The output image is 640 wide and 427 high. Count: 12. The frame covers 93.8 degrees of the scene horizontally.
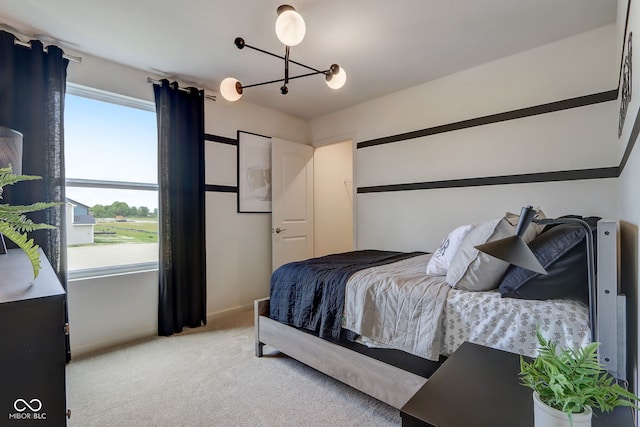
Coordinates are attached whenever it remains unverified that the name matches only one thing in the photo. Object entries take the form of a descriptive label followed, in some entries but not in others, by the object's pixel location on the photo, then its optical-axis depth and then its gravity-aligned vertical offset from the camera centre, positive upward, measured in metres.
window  2.53 +0.29
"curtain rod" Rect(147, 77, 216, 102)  2.87 +1.28
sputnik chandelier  1.67 +1.02
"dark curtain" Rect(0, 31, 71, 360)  2.13 +0.70
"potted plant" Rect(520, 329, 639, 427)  0.56 -0.35
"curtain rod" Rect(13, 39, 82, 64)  2.20 +1.28
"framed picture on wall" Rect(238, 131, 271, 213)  3.59 +0.50
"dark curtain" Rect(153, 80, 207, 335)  2.88 +0.06
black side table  0.71 -0.50
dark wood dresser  0.68 -0.34
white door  3.82 +0.15
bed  1.22 -0.50
